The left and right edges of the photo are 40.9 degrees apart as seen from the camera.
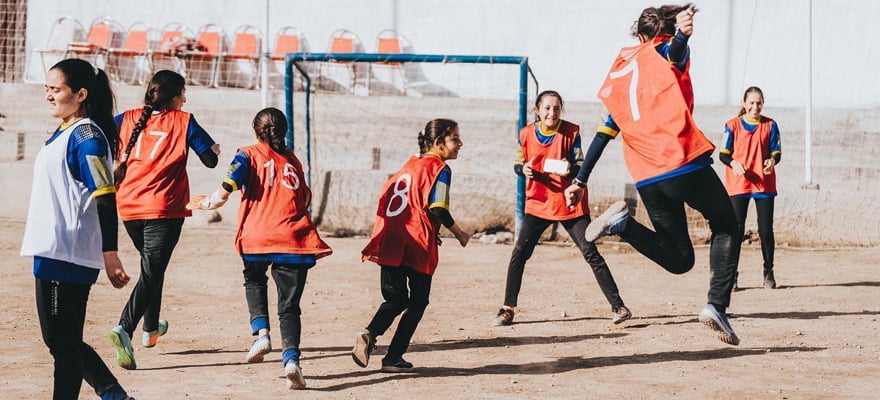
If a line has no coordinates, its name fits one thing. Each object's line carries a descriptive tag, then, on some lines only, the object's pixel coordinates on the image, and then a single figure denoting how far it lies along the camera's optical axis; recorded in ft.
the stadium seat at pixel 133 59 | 61.98
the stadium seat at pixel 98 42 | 61.21
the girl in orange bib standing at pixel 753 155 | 33.17
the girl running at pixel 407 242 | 21.88
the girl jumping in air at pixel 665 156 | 20.18
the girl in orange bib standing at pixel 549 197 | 27.86
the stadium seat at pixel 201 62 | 60.39
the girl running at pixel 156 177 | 22.91
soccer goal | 45.52
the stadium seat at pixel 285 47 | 60.29
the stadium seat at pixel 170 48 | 60.39
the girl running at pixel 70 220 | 15.98
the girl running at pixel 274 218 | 21.16
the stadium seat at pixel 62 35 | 63.26
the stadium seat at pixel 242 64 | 61.26
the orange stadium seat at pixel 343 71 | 59.26
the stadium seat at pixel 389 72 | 58.80
